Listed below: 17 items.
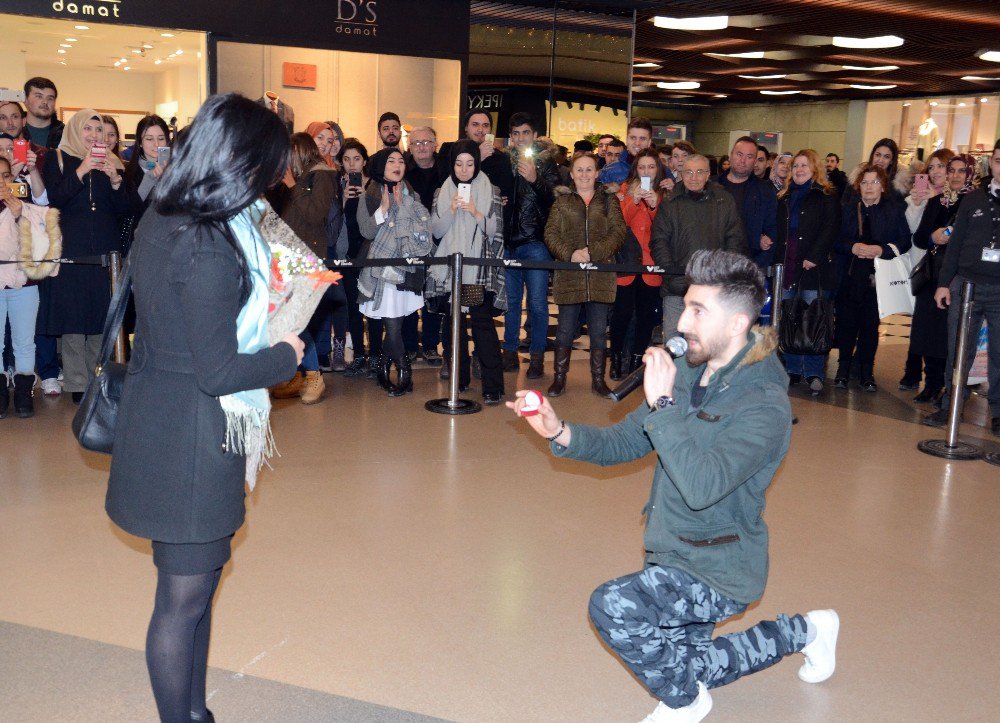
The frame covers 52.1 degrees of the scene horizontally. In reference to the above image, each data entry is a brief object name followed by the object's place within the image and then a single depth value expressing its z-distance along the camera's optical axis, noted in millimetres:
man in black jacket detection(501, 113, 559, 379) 7801
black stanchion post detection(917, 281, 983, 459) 6281
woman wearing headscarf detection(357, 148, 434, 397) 7105
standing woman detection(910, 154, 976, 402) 7738
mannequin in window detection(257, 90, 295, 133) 7005
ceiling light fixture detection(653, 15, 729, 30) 14195
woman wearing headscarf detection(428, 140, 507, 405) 7000
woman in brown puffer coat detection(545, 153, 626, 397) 7473
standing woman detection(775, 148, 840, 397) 8047
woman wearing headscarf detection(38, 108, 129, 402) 6441
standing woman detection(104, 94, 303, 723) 2234
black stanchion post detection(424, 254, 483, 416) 6824
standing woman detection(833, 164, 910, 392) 8172
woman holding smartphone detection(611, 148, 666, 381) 8164
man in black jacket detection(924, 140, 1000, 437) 6551
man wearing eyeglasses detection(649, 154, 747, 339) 7379
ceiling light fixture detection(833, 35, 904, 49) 15912
